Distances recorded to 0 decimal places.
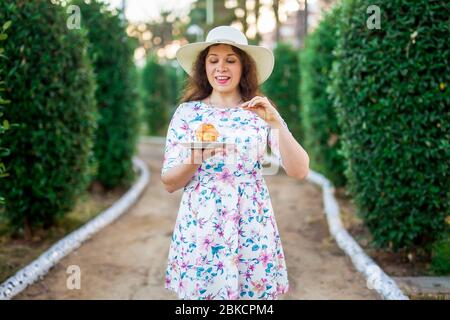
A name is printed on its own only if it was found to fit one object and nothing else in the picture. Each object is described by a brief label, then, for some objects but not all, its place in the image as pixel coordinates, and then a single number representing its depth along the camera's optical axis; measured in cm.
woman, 282
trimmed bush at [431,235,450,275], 500
